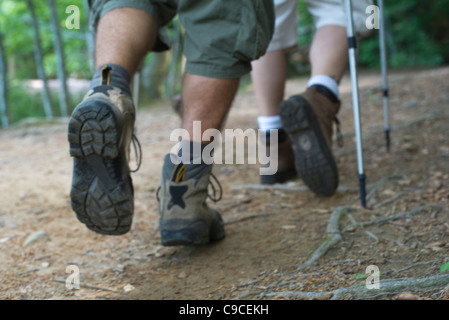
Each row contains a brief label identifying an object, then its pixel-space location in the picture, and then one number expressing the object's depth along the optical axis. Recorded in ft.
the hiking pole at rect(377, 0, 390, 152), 9.68
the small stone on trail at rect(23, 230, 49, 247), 8.38
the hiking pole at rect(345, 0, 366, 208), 8.46
